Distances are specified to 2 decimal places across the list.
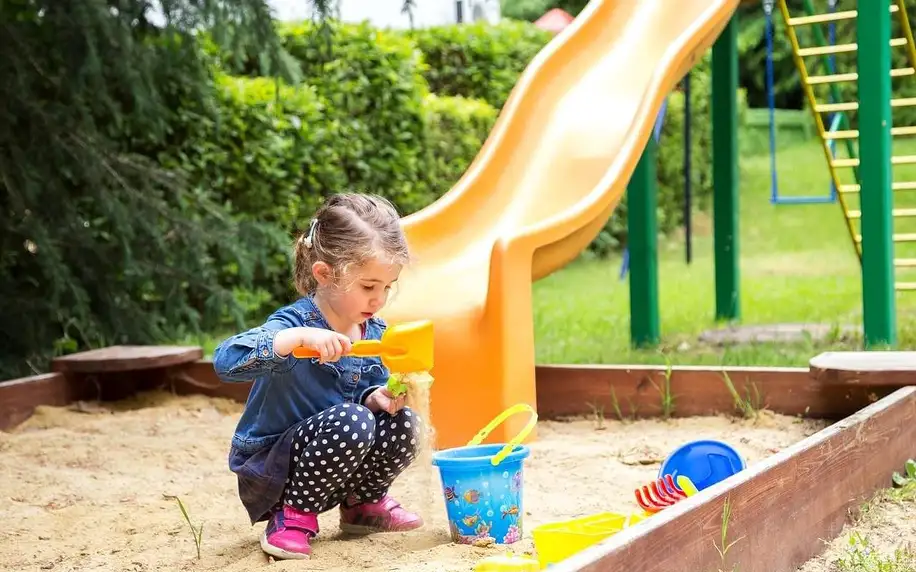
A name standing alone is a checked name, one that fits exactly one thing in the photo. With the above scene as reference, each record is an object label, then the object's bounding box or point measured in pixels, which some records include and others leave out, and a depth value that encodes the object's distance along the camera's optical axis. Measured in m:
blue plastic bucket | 2.34
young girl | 2.34
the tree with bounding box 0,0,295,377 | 4.61
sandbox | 2.20
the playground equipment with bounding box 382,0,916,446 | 3.61
